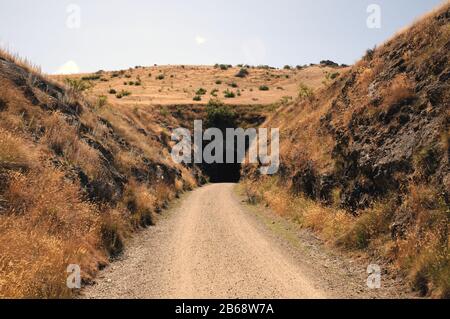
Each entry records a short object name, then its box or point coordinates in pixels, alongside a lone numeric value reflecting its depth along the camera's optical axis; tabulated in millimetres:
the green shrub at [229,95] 62188
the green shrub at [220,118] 51875
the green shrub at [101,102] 27762
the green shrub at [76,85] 24058
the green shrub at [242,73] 84569
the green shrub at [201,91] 65025
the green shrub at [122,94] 56031
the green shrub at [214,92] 64375
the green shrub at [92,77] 81988
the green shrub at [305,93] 31462
